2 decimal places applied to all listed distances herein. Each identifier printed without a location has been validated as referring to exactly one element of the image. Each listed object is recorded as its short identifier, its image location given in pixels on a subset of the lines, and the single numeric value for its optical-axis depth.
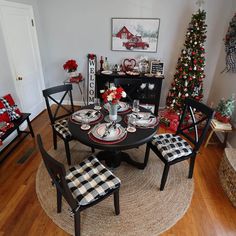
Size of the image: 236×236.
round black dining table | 1.70
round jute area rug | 1.75
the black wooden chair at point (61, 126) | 2.33
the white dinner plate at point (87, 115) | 2.08
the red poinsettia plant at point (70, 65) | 3.66
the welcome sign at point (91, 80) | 3.83
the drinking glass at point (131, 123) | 1.91
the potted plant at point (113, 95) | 1.83
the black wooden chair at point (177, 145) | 1.98
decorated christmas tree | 3.09
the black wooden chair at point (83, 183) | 1.33
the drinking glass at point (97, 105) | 2.37
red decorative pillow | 2.57
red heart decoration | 3.80
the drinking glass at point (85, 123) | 1.94
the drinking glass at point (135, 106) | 2.25
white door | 2.87
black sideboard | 3.57
